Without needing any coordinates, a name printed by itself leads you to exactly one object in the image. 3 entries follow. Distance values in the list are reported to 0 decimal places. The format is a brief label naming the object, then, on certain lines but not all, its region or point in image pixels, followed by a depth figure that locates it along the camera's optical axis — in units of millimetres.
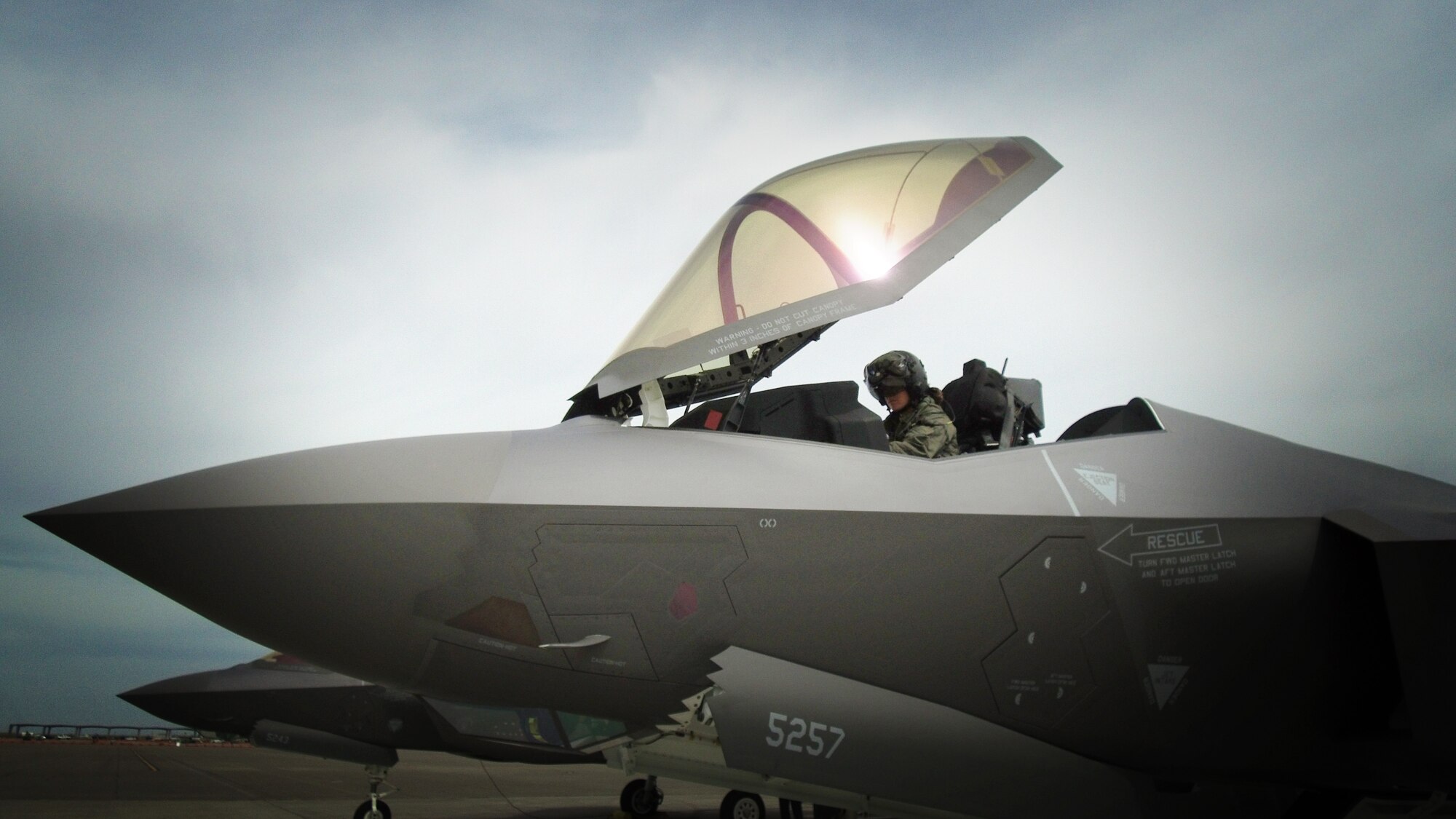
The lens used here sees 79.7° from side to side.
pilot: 4016
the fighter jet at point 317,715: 8773
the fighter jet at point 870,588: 2771
